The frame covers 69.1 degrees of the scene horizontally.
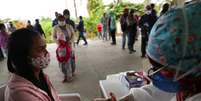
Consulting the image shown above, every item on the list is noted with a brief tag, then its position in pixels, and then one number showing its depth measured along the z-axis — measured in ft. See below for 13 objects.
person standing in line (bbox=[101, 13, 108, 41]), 14.88
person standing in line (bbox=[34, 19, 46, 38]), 13.24
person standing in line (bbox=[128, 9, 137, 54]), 11.04
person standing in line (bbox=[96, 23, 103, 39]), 15.78
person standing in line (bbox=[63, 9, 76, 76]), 8.20
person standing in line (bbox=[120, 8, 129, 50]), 11.29
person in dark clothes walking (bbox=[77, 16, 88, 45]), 14.07
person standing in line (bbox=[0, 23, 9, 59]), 11.97
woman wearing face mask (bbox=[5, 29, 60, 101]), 2.91
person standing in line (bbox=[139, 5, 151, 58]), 9.49
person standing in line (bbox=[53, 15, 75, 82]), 7.55
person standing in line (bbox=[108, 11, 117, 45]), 13.74
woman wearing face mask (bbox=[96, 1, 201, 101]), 1.30
